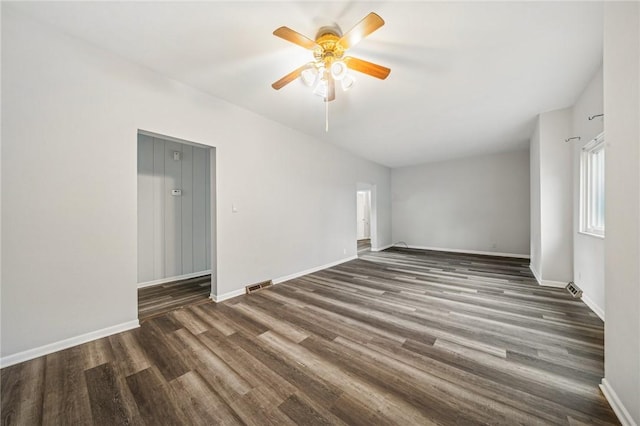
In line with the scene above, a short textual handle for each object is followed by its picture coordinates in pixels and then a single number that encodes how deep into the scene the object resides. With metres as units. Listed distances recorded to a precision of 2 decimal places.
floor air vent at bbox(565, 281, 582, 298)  2.93
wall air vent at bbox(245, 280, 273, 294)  3.24
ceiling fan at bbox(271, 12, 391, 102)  1.56
